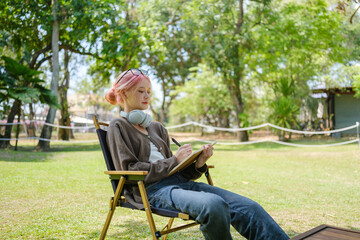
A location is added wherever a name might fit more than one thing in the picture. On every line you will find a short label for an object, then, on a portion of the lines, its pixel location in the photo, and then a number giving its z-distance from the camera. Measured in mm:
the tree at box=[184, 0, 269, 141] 15391
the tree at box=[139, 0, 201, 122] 14672
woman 1906
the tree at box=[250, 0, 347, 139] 15969
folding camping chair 2029
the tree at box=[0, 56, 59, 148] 11055
